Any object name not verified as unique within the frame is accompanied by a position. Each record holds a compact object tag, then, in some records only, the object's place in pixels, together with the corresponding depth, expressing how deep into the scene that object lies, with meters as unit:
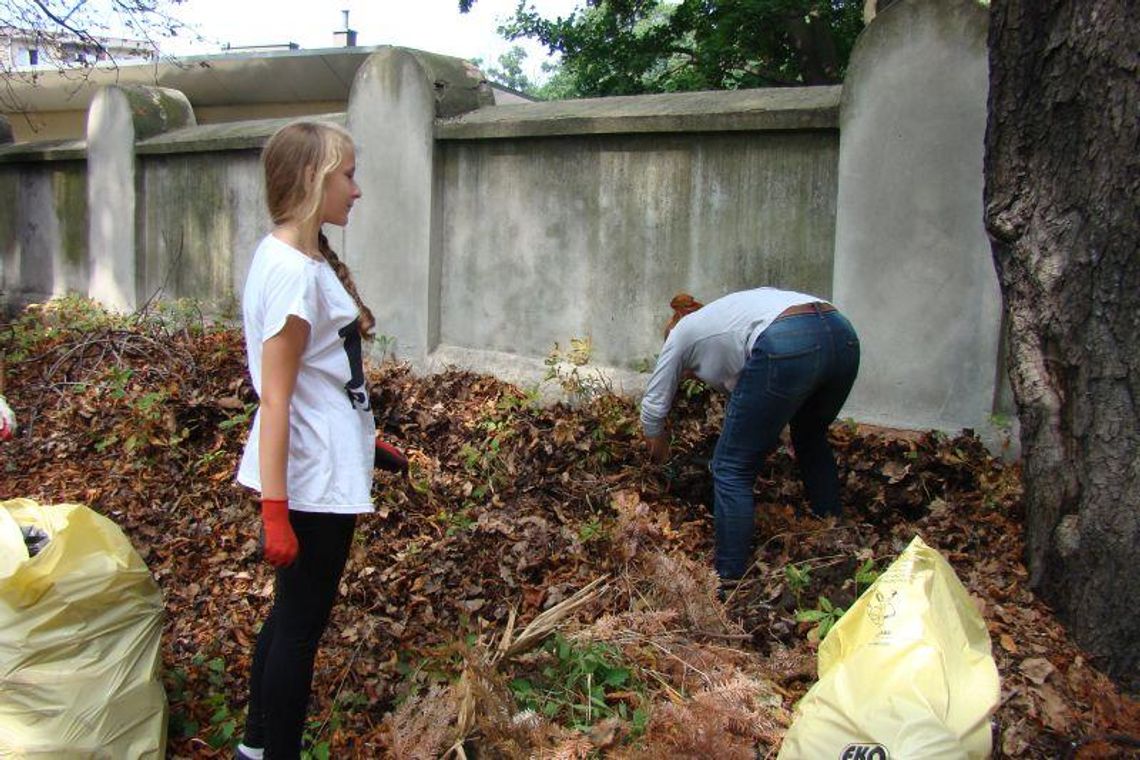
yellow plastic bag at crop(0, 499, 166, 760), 2.90
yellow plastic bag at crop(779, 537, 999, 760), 2.27
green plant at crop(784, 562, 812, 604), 3.65
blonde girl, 2.51
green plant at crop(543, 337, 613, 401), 5.69
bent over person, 3.72
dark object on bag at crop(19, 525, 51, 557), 3.10
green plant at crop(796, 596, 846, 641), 3.40
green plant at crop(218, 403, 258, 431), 5.42
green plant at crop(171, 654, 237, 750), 3.37
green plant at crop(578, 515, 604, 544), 4.09
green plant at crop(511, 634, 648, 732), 3.13
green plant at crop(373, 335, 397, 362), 6.80
